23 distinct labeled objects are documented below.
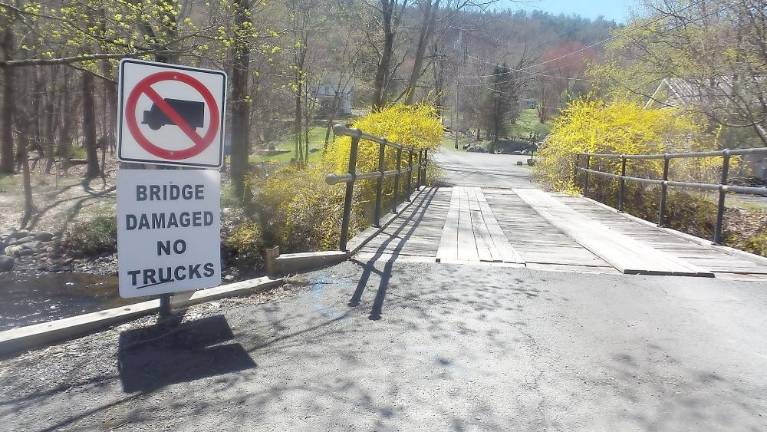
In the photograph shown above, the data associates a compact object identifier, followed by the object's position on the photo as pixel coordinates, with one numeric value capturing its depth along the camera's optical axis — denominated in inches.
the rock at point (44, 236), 447.2
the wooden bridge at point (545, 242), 218.5
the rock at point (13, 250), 410.3
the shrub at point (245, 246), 356.5
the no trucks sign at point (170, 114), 144.9
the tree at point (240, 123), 481.0
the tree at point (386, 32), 879.1
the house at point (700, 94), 584.7
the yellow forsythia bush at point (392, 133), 468.8
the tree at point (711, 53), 504.9
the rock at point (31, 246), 419.8
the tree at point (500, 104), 2295.8
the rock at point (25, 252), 414.0
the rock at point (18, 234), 455.5
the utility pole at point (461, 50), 1121.5
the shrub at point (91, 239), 410.9
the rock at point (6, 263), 371.2
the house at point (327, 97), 1181.1
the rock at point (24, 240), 440.5
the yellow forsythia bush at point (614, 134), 507.8
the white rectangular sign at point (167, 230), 147.3
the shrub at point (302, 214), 319.9
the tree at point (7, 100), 316.3
